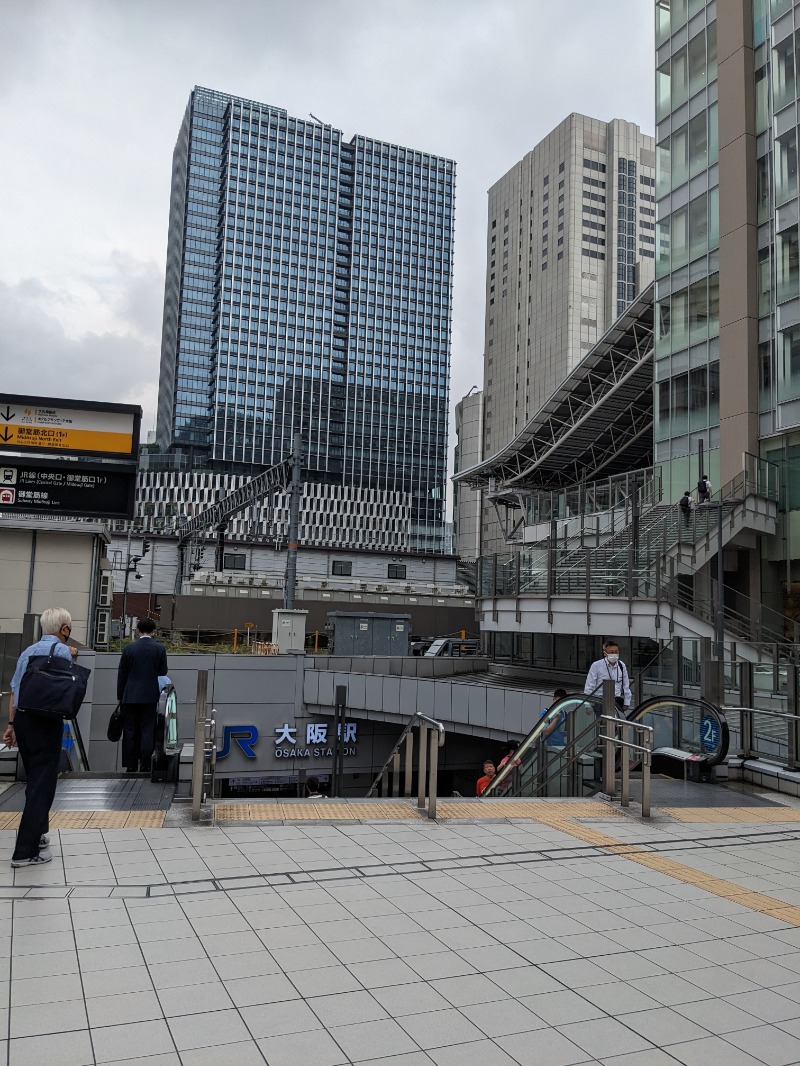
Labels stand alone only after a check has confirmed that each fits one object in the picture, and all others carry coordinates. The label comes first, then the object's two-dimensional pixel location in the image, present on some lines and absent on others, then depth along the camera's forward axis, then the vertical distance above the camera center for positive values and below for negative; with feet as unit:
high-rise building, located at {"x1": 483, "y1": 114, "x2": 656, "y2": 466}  380.17 +174.80
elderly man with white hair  18.74 -2.89
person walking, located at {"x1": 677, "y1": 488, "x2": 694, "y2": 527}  79.36 +12.86
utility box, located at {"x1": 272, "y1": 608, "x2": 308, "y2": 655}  92.32 +0.13
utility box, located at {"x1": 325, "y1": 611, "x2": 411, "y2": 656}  108.78 -0.14
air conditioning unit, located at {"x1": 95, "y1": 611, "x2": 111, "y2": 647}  76.83 -0.44
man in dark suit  29.35 -2.22
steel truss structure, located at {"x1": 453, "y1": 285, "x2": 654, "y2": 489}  130.62 +36.77
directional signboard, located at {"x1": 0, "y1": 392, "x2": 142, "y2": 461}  51.01 +11.80
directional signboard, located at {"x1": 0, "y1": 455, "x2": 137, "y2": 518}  50.62 +8.09
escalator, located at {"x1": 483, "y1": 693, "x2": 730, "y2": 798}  34.12 -4.32
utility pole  93.20 +9.08
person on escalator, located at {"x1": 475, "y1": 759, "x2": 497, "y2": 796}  41.39 -7.01
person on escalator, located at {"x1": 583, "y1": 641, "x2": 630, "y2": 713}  33.99 -1.32
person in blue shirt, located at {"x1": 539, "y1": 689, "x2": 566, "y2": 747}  35.95 -3.94
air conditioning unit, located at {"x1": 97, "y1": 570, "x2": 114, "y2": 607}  81.92 +3.43
